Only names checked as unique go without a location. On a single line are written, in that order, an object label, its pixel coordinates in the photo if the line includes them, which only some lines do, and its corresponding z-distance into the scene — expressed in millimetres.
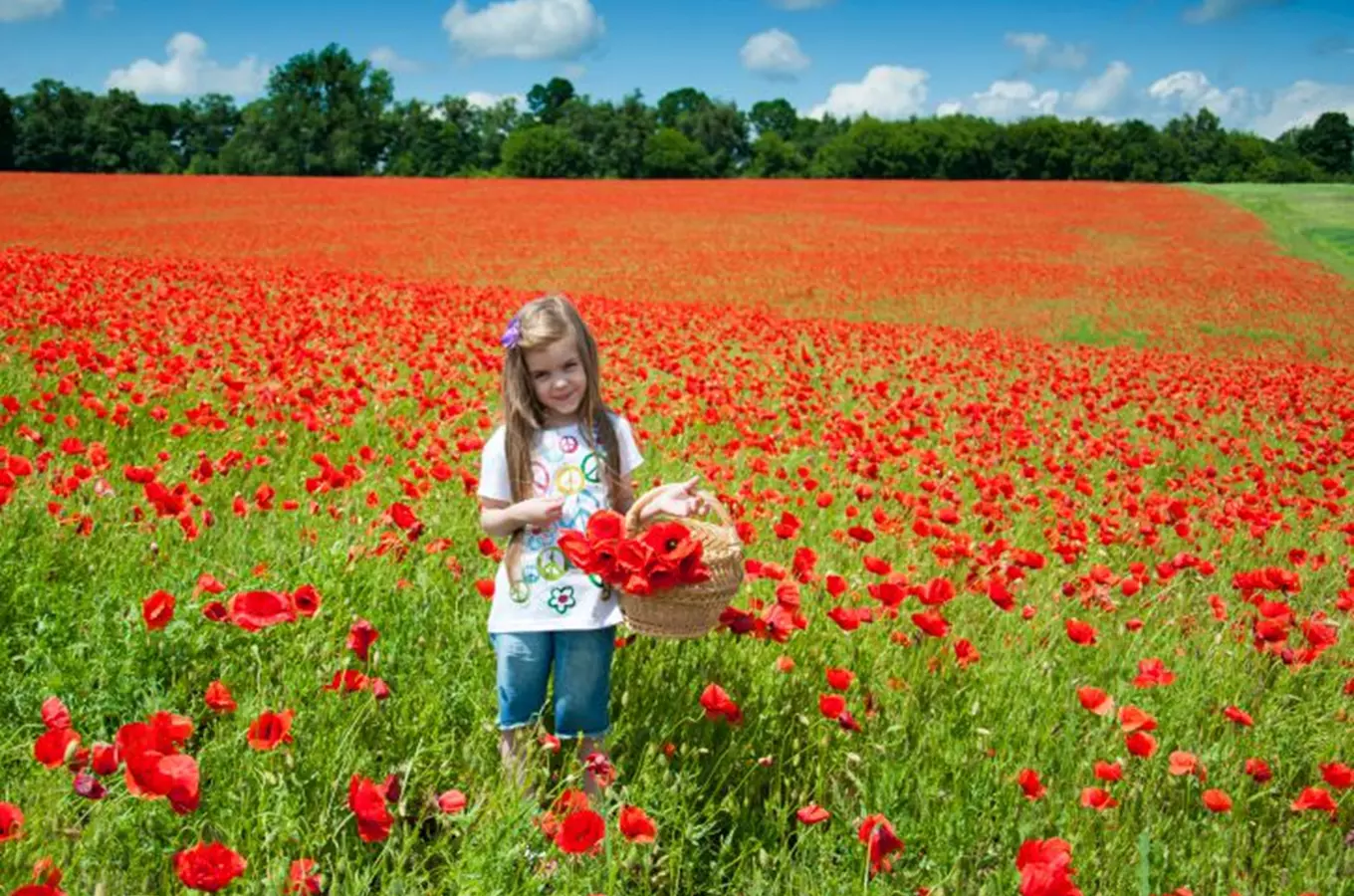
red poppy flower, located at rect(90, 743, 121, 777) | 1653
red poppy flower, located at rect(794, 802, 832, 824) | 2094
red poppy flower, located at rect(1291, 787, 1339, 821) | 2361
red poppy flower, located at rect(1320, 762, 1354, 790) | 2445
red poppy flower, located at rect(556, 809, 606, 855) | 1697
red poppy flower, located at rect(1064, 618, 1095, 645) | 2764
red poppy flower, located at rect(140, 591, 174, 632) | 2127
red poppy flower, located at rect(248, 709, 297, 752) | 1839
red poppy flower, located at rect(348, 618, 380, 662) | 2242
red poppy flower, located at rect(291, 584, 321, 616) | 2154
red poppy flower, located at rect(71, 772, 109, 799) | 1720
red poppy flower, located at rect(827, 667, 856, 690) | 2490
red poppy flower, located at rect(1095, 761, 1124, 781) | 2316
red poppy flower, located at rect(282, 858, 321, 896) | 1660
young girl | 2465
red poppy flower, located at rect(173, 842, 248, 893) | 1447
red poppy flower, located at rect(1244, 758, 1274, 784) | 2580
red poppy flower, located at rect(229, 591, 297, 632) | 2041
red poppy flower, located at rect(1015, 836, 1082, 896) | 1732
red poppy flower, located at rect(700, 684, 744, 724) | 2285
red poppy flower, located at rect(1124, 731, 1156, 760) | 2352
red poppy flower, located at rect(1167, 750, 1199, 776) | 2375
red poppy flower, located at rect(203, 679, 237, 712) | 1913
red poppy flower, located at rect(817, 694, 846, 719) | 2447
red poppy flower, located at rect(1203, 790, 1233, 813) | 2285
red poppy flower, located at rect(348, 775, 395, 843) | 1694
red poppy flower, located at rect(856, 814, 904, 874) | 1957
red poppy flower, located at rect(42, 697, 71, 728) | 1761
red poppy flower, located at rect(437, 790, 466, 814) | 1956
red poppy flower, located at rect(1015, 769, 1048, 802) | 2281
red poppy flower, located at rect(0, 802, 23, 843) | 1560
